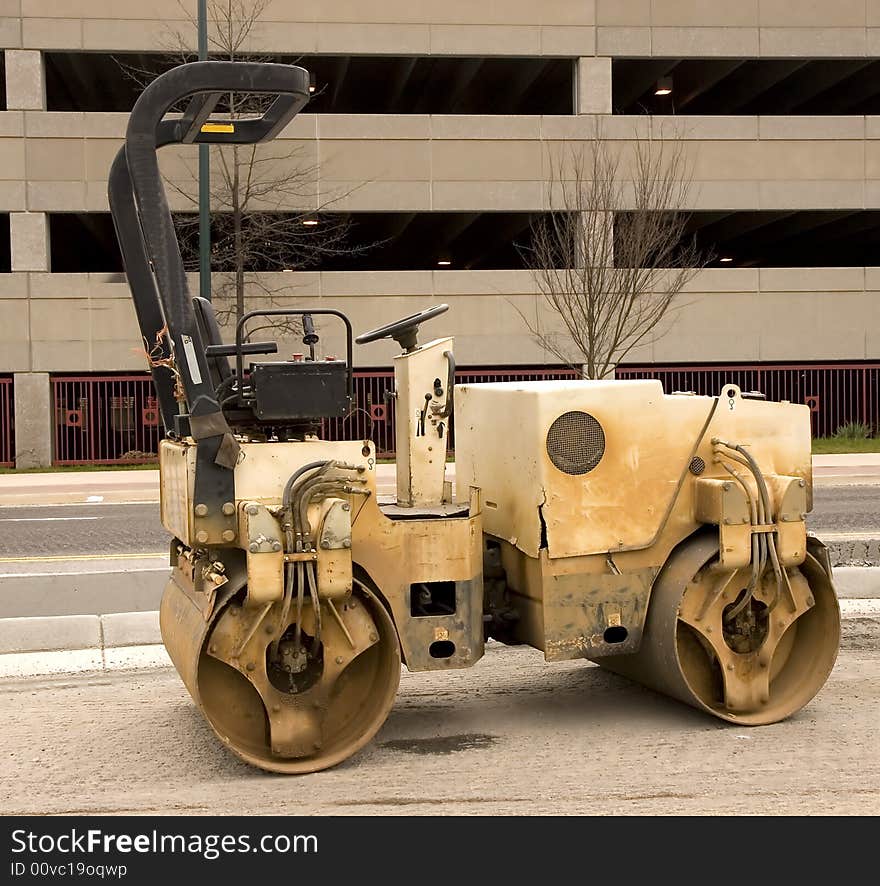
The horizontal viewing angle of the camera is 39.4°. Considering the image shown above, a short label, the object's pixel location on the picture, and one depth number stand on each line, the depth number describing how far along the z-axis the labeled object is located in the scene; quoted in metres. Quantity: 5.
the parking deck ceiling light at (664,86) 30.34
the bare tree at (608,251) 25.31
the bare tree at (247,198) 26.02
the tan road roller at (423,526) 5.71
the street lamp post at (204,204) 20.72
